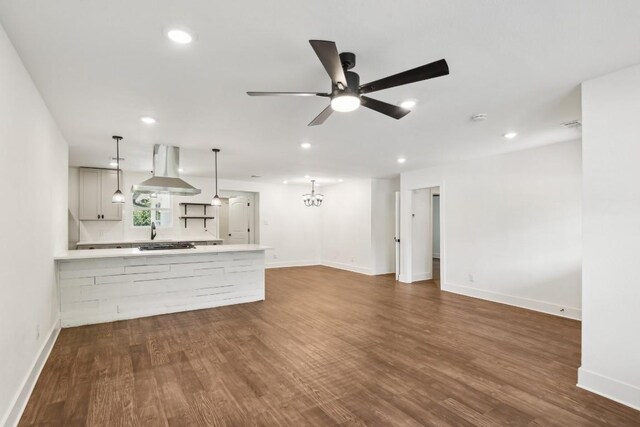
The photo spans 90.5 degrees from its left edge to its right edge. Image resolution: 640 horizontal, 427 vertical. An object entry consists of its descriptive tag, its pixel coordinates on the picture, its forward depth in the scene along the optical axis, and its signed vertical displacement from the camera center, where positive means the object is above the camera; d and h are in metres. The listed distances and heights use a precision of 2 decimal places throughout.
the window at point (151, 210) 7.24 +0.12
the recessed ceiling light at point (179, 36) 1.90 +1.10
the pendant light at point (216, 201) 5.91 +0.26
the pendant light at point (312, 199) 8.90 +0.43
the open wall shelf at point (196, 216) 7.64 -0.03
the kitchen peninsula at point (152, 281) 4.10 -0.96
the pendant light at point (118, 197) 4.70 +0.27
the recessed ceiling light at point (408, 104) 2.99 +1.06
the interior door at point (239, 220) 9.08 -0.15
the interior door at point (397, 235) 7.21 -0.49
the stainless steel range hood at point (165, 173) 4.76 +0.64
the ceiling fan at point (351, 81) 1.77 +0.83
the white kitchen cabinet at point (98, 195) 6.52 +0.42
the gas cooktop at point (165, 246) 5.07 -0.53
